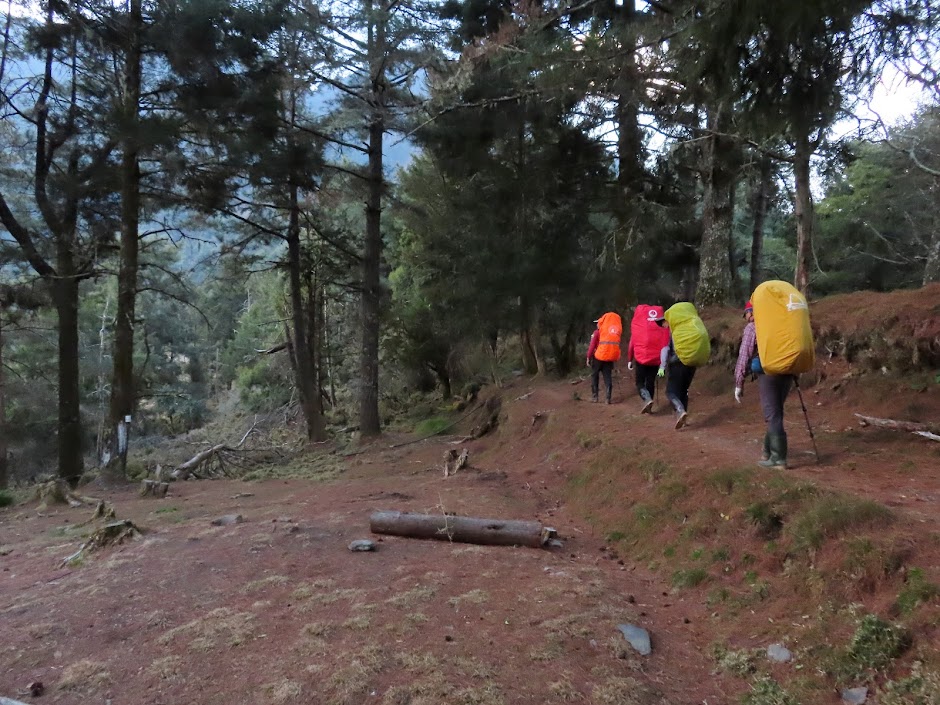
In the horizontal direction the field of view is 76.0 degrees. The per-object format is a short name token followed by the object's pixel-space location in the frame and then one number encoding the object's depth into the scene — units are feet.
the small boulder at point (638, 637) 13.01
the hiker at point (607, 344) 38.01
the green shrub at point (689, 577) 16.11
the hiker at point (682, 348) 28.96
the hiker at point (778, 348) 18.99
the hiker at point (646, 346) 33.35
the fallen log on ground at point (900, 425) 22.20
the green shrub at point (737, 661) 11.91
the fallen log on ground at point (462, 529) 20.95
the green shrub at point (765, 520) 15.88
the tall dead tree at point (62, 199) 49.37
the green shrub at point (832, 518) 13.87
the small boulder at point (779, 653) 11.74
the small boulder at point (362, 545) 20.62
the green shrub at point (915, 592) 11.05
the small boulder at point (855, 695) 10.05
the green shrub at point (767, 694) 10.59
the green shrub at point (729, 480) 18.37
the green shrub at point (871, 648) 10.46
